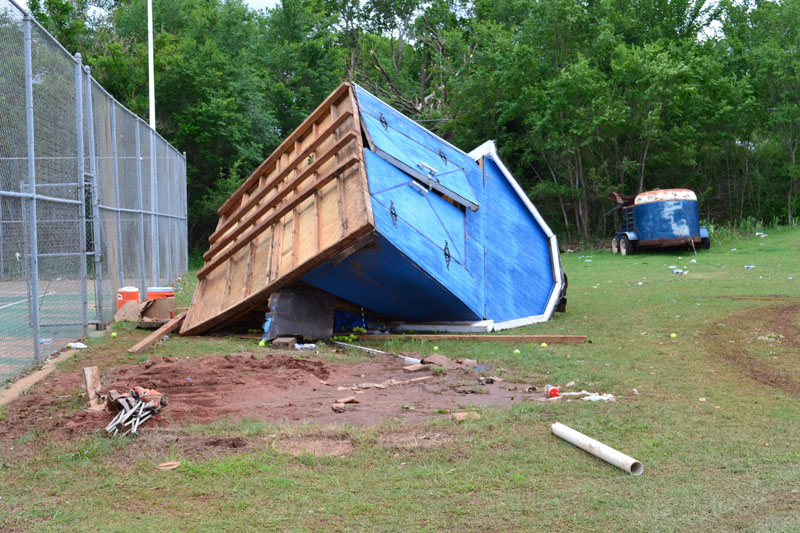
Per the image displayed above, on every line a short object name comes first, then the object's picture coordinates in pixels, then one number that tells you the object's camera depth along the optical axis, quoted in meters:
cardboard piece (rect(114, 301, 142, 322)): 11.52
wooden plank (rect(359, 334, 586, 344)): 9.34
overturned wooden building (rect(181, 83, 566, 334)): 8.98
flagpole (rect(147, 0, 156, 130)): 19.64
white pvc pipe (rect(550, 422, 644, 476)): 4.41
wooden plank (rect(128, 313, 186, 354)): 8.76
